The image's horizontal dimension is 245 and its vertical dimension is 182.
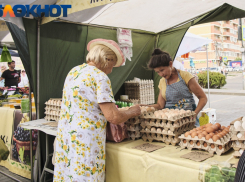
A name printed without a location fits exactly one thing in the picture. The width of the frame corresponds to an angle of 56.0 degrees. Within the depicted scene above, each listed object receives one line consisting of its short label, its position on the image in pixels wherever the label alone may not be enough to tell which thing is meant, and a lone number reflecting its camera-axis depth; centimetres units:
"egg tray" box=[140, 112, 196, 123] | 214
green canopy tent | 352
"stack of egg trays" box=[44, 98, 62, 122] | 339
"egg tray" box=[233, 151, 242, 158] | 170
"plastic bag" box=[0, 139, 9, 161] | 439
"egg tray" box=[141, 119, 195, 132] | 212
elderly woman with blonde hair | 194
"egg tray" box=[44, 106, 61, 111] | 338
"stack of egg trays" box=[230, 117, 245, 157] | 168
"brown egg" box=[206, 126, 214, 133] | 197
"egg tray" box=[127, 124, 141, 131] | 237
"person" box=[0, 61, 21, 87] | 704
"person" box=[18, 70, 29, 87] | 874
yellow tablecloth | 172
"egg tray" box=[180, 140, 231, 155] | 180
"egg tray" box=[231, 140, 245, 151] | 168
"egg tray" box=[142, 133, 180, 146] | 214
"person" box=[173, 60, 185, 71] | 638
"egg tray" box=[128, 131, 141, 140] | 238
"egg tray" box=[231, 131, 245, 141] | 167
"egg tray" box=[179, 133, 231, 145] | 178
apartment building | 5429
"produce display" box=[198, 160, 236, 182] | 156
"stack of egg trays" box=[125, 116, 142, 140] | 234
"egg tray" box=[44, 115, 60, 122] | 341
